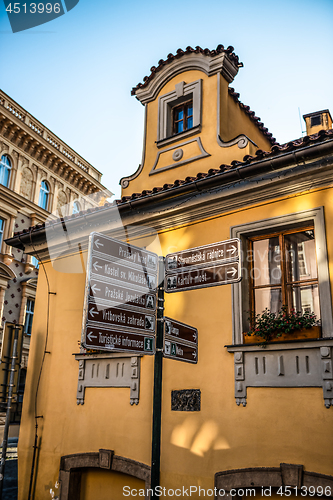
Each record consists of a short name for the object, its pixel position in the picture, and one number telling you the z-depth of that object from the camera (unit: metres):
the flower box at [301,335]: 5.78
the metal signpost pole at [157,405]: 4.18
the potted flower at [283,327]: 5.84
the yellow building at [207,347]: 5.73
